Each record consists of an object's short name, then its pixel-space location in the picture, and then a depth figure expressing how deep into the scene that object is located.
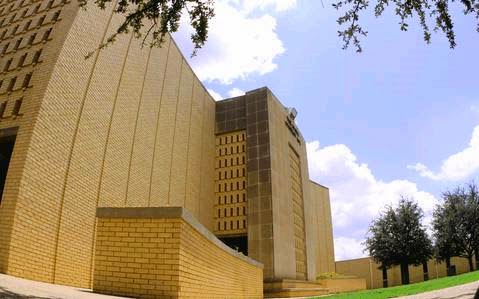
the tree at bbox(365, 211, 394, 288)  36.84
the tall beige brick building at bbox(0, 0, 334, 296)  13.28
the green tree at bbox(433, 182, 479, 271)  35.88
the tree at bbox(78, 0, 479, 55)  6.76
